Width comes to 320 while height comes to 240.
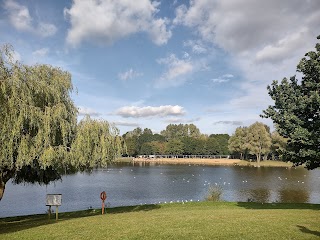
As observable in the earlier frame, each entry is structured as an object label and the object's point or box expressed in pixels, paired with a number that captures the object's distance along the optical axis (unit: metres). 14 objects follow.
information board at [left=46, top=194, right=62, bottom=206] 12.54
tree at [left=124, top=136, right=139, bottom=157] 91.35
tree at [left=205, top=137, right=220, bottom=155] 90.57
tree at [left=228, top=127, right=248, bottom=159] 68.43
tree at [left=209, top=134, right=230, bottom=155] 91.16
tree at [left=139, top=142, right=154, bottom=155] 100.15
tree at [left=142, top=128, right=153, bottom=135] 137.62
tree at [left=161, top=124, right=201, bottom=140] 125.80
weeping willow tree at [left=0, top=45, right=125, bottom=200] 9.89
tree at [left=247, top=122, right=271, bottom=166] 65.90
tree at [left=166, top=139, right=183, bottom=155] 93.22
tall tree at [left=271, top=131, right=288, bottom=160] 63.48
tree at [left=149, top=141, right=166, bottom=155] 99.70
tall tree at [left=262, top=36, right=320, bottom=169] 12.19
